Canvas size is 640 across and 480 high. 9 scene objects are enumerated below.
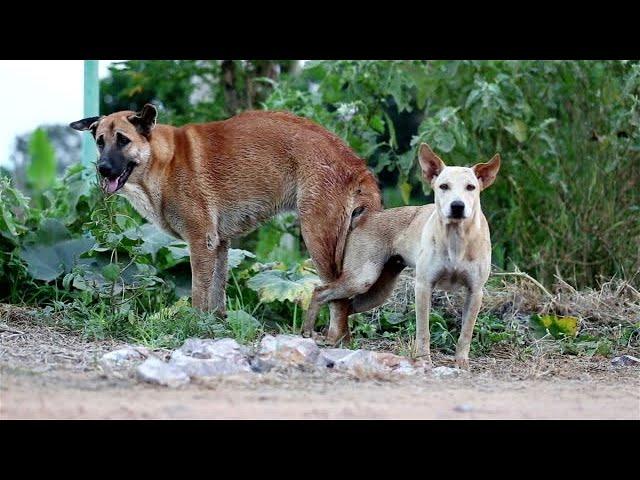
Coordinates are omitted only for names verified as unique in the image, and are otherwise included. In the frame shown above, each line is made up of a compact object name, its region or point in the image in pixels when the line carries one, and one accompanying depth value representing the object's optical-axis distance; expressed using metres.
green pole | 17.37
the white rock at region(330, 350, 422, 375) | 11.03
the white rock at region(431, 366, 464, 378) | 11.77
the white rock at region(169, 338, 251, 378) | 10.40
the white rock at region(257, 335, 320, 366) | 11.05
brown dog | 14.47
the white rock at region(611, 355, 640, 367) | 13.46
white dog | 12.81
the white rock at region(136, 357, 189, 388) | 9.88
